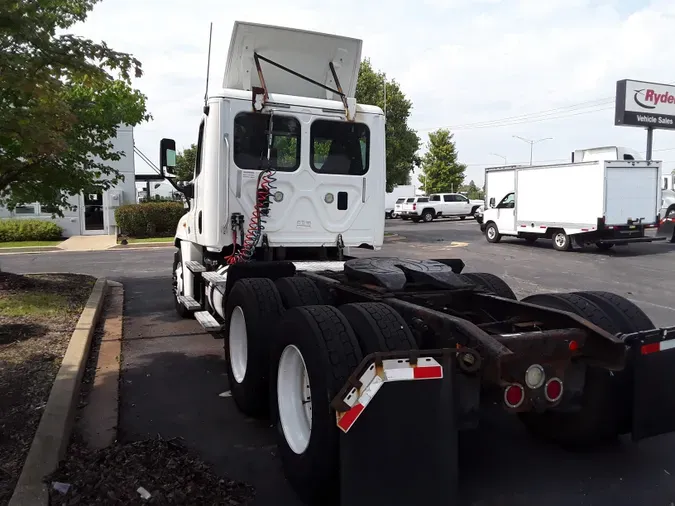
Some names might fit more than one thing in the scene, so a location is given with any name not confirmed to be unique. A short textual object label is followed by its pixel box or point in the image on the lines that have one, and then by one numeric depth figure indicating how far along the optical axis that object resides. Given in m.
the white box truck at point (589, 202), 17.95
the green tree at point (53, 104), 5.00
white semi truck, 2.79
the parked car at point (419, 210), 38.81
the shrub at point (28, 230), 22.39
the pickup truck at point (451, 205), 39.88
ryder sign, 35.78
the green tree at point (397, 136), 31.89
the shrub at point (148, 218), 23.22
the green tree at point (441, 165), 54.81
